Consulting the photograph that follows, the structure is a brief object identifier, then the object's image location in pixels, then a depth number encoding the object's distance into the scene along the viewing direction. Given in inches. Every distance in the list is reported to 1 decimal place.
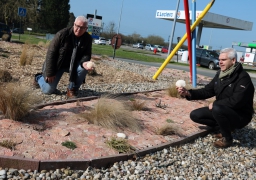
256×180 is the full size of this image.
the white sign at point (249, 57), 1820.0
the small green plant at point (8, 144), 129.5
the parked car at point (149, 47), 2640.3
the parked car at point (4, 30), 885.3
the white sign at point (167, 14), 1293.4
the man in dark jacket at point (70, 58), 212.2
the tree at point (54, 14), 2273.6
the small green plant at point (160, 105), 247.3
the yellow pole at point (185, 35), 373.7
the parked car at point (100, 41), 2281.5
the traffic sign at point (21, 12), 975.0
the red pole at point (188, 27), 357.5
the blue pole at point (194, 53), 367.9
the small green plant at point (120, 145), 148.9
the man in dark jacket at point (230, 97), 177.2
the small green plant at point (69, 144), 141.5
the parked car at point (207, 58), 991.1
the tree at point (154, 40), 3542.1
